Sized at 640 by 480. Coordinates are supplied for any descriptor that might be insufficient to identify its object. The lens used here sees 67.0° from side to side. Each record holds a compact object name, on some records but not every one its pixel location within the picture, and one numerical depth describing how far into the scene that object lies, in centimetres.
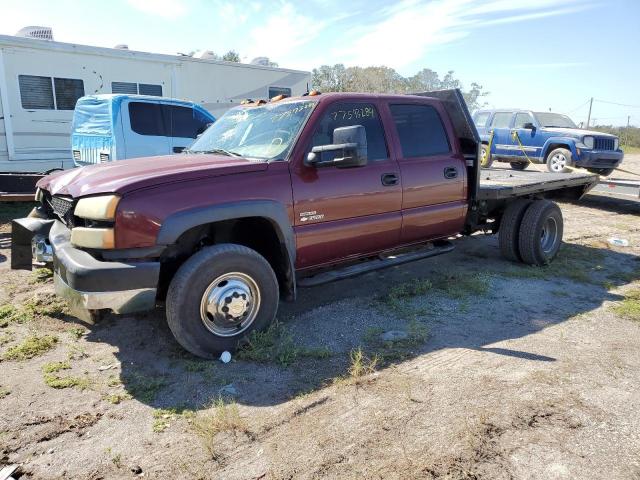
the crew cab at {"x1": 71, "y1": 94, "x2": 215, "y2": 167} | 817
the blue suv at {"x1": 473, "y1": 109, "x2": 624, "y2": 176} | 1155
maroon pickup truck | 304
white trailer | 951
